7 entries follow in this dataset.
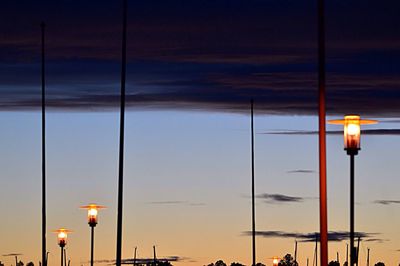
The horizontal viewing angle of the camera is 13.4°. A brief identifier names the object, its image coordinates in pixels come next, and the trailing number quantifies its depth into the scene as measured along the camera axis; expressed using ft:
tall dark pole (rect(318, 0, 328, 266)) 128.77
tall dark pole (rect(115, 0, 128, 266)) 174.70
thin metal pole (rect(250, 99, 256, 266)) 277.23
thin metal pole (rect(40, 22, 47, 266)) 224.33
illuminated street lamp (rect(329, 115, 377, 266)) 134.10
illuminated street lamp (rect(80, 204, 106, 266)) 206.18
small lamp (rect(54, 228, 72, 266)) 236.63
